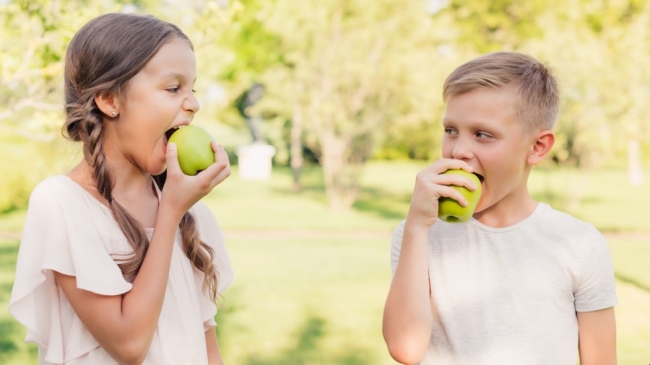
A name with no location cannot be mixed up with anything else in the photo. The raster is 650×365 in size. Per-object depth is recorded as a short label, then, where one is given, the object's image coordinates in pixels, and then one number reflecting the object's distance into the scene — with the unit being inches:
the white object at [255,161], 1107.3
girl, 76.1
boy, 82.7
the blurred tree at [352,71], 628.4
